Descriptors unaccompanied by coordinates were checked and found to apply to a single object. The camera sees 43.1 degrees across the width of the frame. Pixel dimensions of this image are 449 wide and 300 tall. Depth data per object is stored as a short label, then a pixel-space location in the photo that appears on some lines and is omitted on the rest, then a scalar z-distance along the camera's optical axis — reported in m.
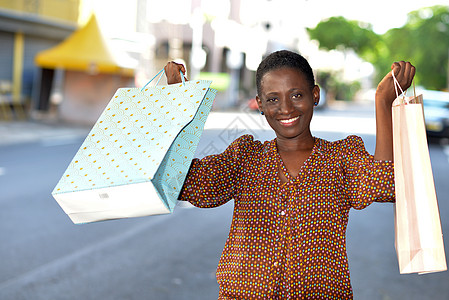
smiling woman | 1.73
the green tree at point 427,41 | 35.75
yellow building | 19.45
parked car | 16.95
